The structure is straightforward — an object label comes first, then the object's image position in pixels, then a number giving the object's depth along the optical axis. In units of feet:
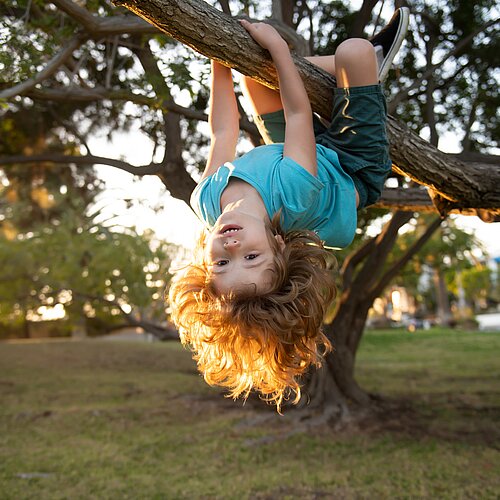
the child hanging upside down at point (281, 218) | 8.25
